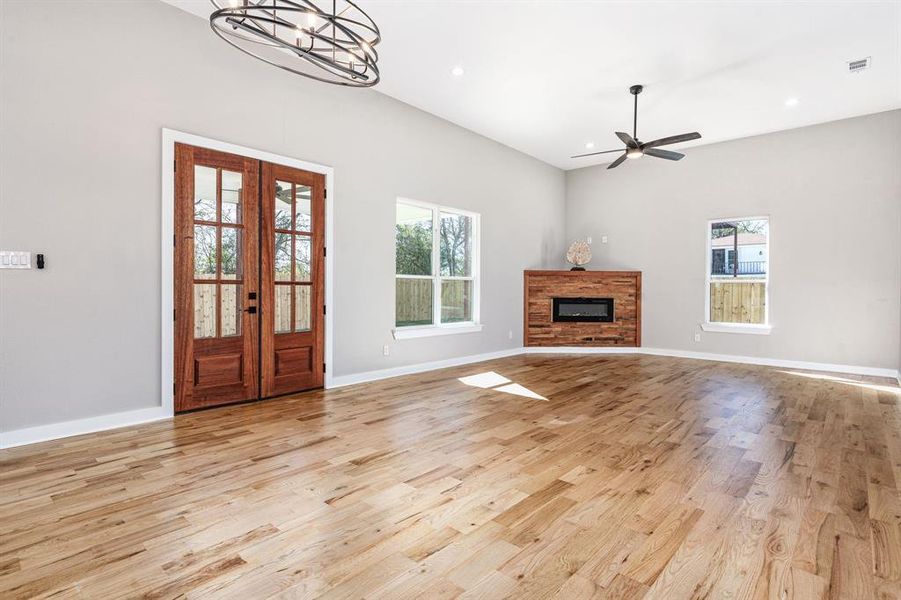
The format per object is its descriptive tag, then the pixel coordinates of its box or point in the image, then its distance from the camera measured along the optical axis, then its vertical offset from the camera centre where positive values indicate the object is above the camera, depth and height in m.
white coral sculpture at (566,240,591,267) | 8.24 +0.75
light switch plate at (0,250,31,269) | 3.08 +0.22
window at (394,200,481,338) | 5.97 +0.35
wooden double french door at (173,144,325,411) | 3.92 +0.14
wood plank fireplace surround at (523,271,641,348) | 7.96 -0.22
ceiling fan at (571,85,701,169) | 5.14 +1.74
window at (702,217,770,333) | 6.91 +0.34
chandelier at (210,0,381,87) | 2.11 +1.43
